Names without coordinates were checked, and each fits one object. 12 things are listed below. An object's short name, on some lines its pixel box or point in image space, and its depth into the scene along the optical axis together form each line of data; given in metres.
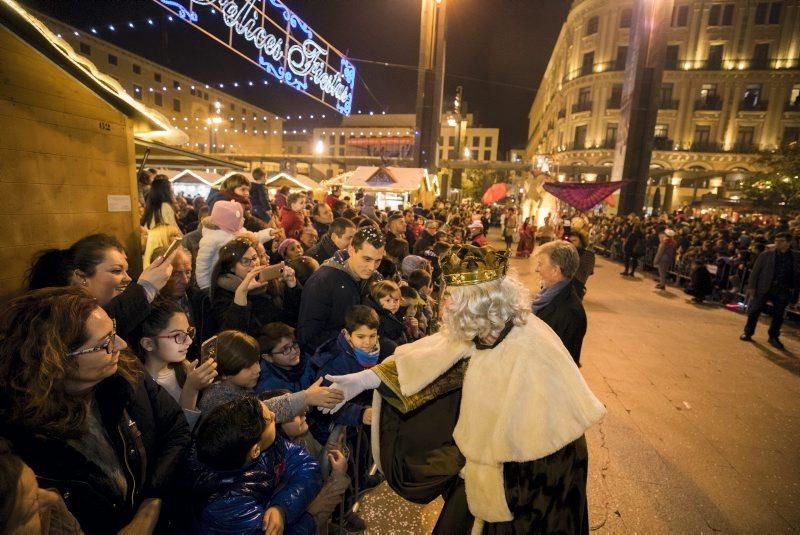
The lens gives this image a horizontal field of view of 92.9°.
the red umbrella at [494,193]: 20.92
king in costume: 1.65
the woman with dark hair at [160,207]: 4.71
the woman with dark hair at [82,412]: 1.30
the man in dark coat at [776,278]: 7.05
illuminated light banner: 7.03
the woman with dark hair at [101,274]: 2.24
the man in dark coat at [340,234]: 4.68
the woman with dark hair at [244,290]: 3.09
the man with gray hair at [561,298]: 3.72
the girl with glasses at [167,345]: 2.29
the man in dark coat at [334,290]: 3.35
